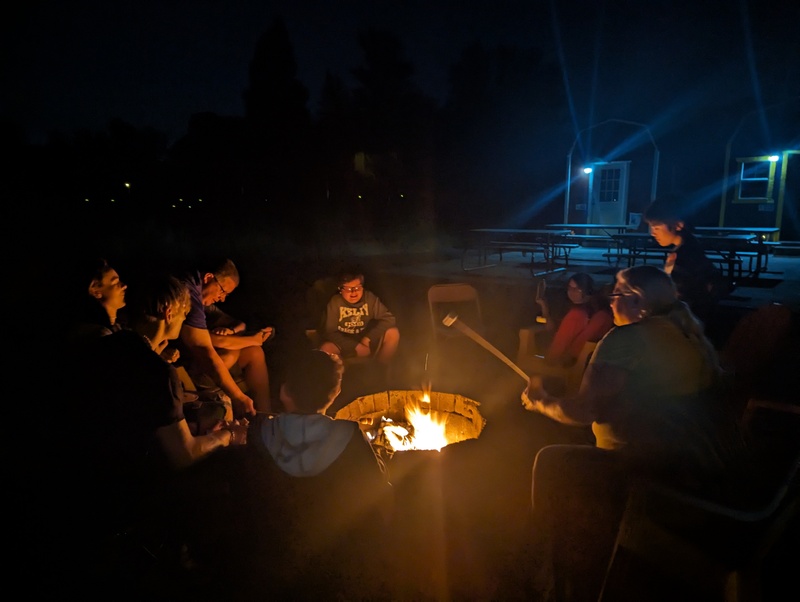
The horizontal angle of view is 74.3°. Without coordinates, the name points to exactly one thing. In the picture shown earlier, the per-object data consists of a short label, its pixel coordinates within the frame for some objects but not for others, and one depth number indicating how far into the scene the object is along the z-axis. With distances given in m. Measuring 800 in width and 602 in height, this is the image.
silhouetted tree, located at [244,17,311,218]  26.97
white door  15.85
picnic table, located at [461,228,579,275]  11.24
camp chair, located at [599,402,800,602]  1.73
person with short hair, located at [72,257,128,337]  2.19
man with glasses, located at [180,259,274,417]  3.48
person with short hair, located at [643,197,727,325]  3.87
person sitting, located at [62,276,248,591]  1.90
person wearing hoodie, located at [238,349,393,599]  2.06
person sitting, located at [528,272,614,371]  4.05
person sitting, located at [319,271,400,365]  4.70
